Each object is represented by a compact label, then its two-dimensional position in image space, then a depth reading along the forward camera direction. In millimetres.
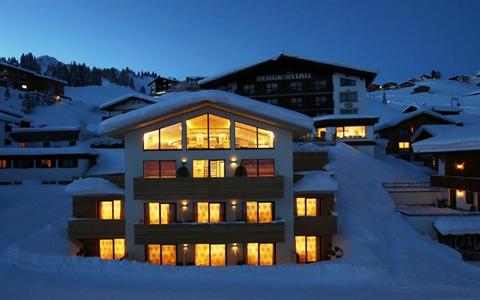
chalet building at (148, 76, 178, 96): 122250
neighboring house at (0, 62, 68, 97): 81438
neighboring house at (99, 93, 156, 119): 59562
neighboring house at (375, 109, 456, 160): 47188
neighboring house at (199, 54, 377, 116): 48906
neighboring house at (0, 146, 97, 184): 34344
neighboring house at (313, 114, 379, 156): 42344
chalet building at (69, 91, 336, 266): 18891
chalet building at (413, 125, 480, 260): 21922
